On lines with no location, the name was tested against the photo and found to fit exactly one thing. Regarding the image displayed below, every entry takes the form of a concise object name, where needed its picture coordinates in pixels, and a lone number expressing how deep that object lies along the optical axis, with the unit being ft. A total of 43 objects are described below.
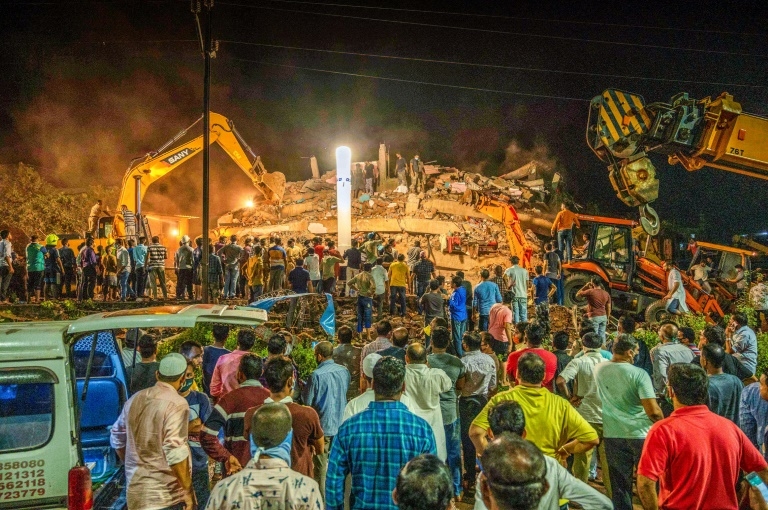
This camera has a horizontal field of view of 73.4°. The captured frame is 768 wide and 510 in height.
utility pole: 35.29
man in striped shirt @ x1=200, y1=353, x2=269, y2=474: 11.96
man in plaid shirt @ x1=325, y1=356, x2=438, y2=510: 9.09
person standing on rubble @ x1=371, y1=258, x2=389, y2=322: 37.63
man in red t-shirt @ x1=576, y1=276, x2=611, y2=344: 30.91
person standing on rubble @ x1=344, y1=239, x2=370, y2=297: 47.24
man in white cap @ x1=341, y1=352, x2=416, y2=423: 11.84
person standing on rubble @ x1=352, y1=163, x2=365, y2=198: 110.11
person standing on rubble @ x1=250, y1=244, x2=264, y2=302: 42.11
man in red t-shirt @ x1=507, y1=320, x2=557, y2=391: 16.33
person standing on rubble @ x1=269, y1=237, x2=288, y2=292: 42.73
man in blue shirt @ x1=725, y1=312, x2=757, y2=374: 20.18
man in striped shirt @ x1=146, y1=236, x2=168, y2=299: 45.47
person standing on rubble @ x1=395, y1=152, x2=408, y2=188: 109.60
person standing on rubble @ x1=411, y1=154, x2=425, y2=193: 105.81
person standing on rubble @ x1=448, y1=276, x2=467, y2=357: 32.22
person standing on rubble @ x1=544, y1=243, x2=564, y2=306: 42.45
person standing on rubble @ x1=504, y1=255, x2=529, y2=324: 35.78
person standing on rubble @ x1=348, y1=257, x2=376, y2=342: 36.01
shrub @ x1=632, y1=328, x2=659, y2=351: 33.62
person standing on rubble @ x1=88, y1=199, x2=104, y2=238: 53.85
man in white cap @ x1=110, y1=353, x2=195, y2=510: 10.76
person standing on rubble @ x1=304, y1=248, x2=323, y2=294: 43.50
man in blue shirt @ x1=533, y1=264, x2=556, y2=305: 39.06
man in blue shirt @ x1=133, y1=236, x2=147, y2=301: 44.98
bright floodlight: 64.39
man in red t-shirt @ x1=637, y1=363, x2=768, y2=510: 9.18
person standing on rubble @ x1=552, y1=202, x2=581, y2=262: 44.24
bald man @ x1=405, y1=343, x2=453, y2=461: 13.79
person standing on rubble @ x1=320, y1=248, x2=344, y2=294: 43.06
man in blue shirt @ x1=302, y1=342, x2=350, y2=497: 14.88
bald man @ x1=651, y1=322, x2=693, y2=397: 17.60
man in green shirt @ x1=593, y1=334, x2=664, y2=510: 13.61
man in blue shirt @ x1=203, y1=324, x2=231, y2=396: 17.78
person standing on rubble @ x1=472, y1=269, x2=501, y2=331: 32.17
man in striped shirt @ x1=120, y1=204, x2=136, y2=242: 52.26
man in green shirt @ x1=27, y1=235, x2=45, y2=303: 43.86
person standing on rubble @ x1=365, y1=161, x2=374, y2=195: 110.63
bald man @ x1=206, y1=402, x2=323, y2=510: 7.52
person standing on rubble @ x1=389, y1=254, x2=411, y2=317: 38.55
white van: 10.26
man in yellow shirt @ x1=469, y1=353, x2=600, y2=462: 10.50
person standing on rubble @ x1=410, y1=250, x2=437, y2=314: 40.42
